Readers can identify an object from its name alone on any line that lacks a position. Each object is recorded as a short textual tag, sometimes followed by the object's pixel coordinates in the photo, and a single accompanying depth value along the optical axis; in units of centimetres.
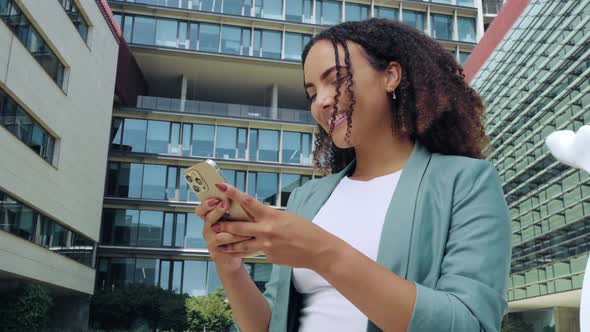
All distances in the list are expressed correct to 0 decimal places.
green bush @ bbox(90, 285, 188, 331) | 3045
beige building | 1956
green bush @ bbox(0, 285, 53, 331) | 2145
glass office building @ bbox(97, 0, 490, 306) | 3334
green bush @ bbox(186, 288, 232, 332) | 3039
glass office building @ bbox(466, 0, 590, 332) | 2102
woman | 117
